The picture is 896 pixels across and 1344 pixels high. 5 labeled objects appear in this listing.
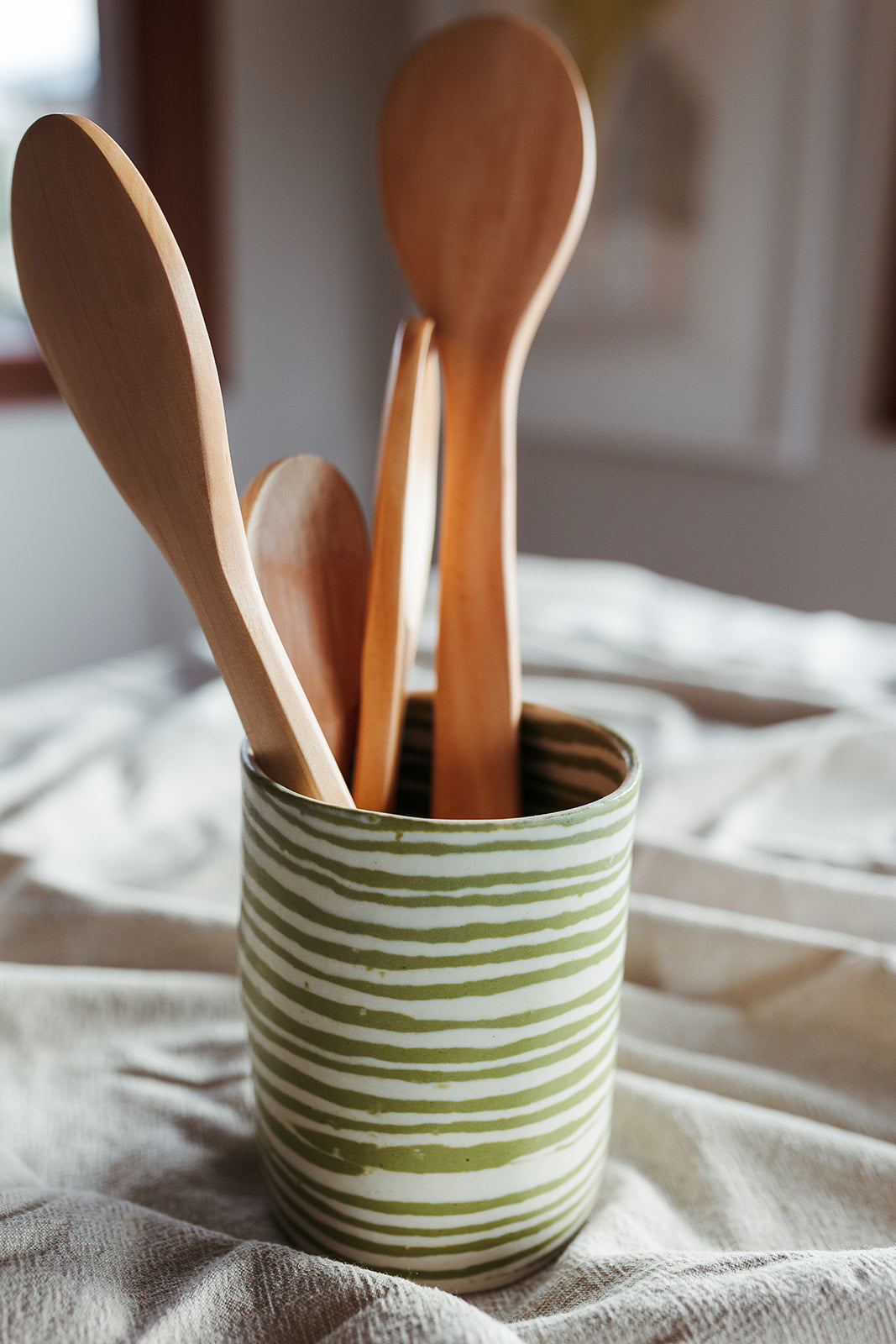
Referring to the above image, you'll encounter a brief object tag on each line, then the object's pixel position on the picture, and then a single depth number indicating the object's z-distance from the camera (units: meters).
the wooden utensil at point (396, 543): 0.28
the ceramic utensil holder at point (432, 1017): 0.24
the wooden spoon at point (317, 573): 0.29
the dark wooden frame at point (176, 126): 1.75
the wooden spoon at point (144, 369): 0.21
